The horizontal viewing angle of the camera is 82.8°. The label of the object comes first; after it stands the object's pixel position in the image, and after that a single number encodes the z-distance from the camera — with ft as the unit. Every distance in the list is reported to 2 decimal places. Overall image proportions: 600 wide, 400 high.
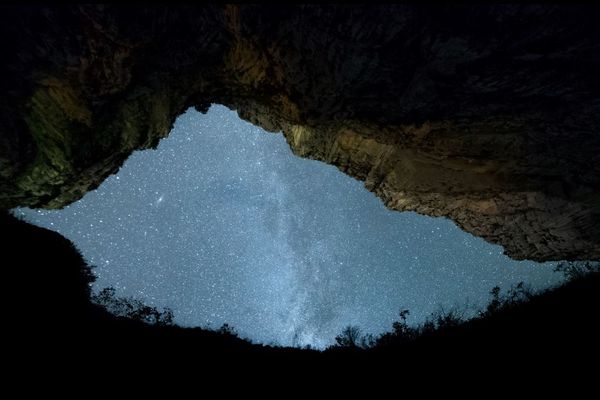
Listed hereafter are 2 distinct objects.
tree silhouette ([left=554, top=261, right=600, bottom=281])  53.01
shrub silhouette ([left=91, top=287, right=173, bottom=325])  49.09
